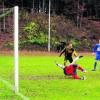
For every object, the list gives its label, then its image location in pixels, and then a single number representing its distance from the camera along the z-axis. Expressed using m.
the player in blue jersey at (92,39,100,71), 26.64
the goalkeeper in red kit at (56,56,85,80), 21.43
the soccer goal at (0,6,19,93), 15.22
